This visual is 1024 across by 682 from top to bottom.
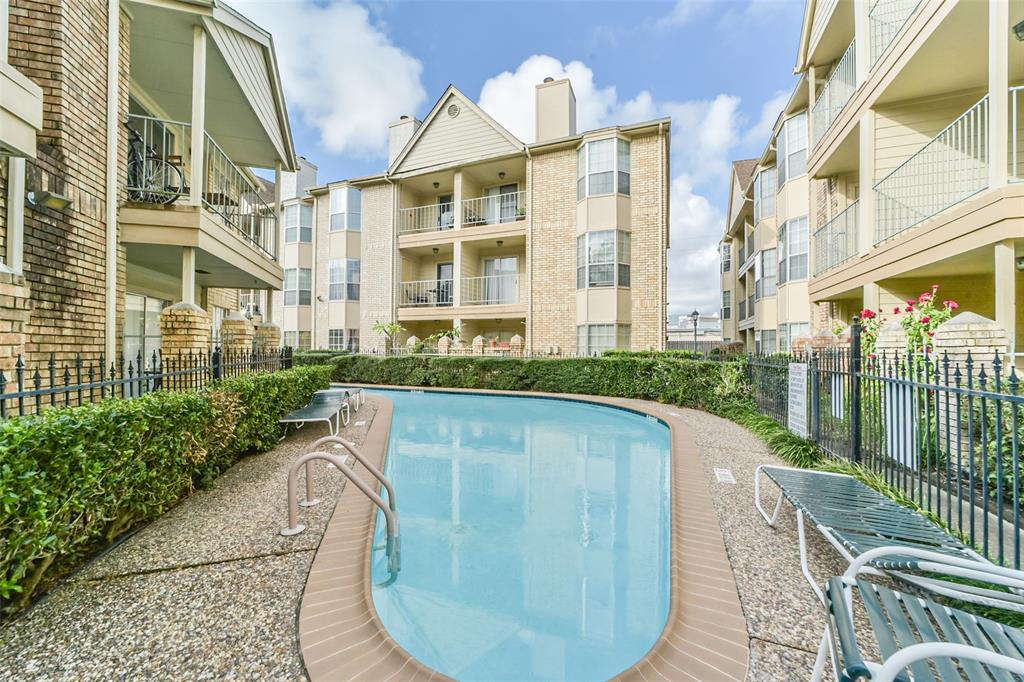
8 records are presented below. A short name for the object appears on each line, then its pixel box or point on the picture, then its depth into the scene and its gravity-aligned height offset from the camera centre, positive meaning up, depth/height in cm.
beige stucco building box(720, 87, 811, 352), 1520 +475
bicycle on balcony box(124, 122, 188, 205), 695 +293
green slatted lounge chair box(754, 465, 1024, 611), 208 -120
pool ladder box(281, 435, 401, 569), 350 -137
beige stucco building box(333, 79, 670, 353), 1667 +498
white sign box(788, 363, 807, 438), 630 -78
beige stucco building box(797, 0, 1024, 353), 559 +374
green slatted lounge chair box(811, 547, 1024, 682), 150 -114
